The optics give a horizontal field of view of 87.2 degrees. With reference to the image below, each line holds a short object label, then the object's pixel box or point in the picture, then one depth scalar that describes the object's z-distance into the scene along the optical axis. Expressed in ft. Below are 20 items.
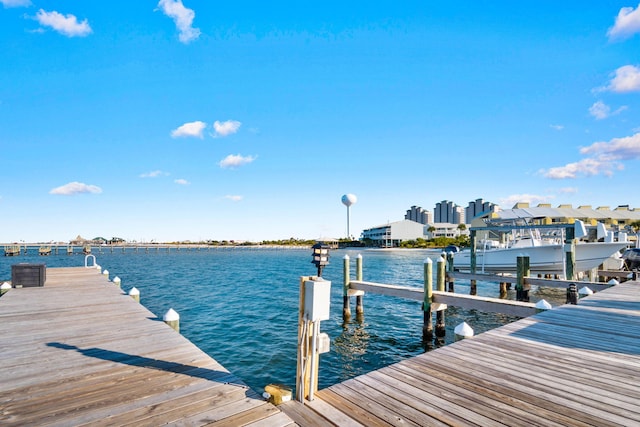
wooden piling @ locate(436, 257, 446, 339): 41.11
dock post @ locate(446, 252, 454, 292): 71.06
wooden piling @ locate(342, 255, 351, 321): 49.73
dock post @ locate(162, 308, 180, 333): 25.49
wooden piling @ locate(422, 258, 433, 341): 38.91
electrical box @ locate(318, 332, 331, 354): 13.71
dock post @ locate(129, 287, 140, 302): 38.03
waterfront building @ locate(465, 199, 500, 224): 624.67
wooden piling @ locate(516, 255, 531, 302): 49.73
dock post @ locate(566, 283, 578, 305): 32.01
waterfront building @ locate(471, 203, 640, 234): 83.42
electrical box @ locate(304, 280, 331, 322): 13.19
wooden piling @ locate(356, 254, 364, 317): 50.60
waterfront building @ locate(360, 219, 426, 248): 403.13
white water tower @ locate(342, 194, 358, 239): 424.87
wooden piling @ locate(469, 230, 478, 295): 69.92
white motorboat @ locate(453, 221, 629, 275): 66.64
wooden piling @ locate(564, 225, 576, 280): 54.39
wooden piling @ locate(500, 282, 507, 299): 69.67
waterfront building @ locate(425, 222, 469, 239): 433.48
